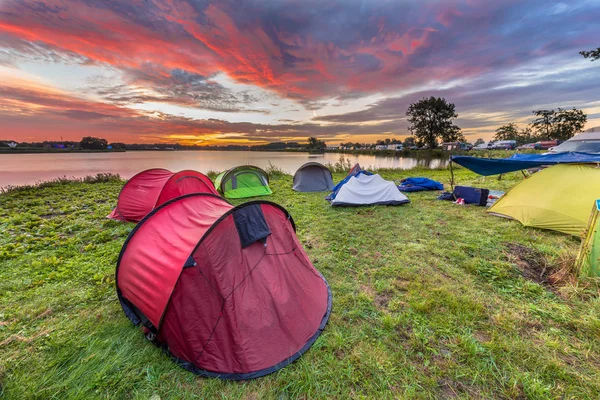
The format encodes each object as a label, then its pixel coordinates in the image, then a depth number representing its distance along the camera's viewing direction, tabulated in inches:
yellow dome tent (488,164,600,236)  196.9
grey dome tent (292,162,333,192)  456.8
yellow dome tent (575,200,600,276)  129.9
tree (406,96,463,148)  1898.4
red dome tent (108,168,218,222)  261.3
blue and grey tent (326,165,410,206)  323.6
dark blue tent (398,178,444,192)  424.8
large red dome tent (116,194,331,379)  88.5
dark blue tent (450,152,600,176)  226.9
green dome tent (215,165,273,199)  411.8
